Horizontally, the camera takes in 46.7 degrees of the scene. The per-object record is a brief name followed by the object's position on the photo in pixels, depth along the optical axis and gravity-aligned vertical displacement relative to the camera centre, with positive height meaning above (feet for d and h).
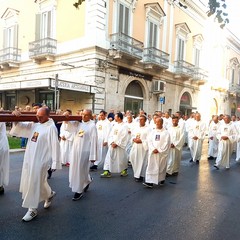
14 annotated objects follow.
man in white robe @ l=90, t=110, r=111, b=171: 31.44 -2.57
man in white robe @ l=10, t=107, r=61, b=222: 14.47 -2.70
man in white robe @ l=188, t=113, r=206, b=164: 35.50 -3.04
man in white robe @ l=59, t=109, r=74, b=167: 28.53 -3.90
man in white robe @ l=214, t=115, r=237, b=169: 31.89 -3.15
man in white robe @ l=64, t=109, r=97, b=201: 18.07 -2.92
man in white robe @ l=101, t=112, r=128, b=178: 25.29 -3.79
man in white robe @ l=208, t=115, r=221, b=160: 39.22 -4.43
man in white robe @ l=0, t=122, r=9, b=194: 18.48 -3.63
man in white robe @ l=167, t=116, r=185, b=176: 26.95 -3.62
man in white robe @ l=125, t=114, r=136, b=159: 29.68 -1.90
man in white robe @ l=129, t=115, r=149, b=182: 24.39 -3.52
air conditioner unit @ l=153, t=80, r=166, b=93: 69.05 +6.32
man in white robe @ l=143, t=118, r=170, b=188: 22.30 -3.56
